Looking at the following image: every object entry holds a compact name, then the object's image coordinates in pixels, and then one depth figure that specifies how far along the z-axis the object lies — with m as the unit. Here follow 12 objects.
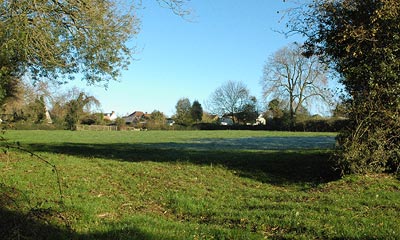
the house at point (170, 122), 76.15
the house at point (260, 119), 81.78
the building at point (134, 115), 135.40
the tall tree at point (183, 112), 76.62
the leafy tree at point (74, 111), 65.00
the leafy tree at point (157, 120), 73.53
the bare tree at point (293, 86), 64.31
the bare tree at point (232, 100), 83.94
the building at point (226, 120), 87.81
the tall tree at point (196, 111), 87.44
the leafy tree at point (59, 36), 10.43
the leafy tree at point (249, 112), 81.38
